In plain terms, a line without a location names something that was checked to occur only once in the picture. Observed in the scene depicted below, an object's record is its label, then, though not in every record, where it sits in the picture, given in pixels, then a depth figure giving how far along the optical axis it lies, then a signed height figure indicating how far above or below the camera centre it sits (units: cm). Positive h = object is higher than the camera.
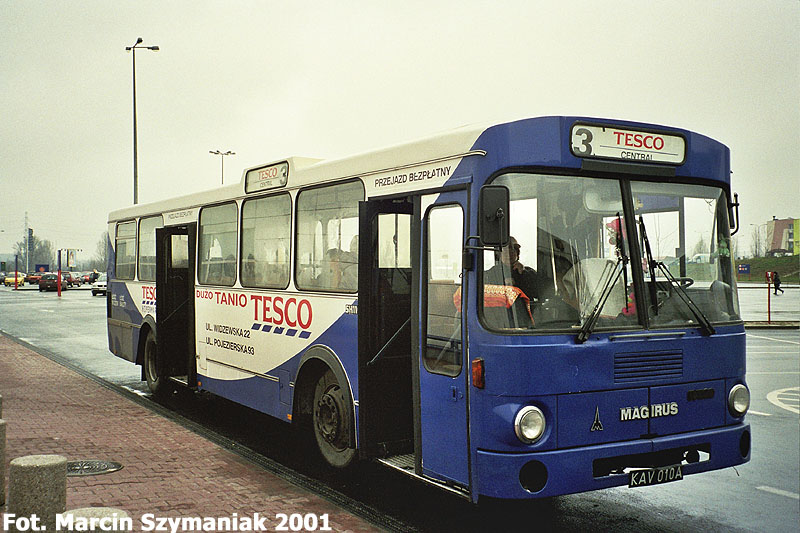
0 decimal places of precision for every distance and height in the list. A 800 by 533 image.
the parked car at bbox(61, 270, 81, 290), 7386 -36
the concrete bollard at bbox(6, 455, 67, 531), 496 -136
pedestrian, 4974 -66
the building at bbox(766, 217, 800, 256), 10314 +434
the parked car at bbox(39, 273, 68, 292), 6656 -66
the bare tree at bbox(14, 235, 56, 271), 14888 +405
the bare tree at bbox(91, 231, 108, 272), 11888 +346
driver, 544 -2
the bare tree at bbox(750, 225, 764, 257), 8335 +301
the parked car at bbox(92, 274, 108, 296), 5566 -93
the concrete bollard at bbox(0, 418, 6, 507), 609 -147
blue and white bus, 534 -30
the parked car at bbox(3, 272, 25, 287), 8619 -73
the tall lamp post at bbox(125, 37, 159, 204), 3854 +497
